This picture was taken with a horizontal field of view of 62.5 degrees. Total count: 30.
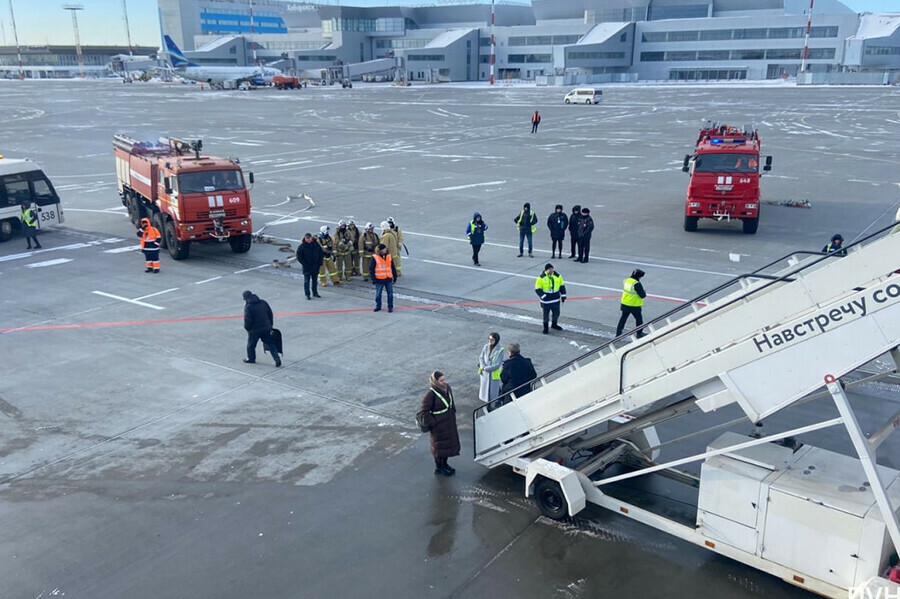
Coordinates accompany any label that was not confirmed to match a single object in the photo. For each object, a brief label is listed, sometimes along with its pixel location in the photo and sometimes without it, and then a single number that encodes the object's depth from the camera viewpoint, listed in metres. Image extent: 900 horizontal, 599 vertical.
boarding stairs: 6.29
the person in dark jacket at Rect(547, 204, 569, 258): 20.00
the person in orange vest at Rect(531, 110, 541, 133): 52.46
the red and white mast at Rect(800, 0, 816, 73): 110.43
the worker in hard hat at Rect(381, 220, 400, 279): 17.88
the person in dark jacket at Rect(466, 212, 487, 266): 19.35
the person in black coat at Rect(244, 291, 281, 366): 13.09
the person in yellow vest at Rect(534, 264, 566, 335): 14.37
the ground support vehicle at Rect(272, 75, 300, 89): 118.50
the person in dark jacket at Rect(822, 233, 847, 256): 13.87
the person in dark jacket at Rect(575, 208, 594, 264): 19.42
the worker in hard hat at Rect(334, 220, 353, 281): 18.72
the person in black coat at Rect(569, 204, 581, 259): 19.64
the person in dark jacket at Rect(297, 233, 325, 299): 16.91
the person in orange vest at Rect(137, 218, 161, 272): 19.39
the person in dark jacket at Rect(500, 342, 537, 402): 10.16
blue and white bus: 24.19
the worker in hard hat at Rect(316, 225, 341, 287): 18.12
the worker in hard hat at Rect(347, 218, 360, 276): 19.03
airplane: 126.50
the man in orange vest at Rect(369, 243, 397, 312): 16.06
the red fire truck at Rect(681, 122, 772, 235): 22.70
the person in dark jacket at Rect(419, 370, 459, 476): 9.40
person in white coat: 11.16
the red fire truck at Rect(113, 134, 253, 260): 20.89
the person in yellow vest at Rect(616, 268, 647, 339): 13.66
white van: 79.50
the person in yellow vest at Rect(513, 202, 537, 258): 20.48
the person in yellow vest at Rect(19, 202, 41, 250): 22.47
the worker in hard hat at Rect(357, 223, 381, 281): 18.33
